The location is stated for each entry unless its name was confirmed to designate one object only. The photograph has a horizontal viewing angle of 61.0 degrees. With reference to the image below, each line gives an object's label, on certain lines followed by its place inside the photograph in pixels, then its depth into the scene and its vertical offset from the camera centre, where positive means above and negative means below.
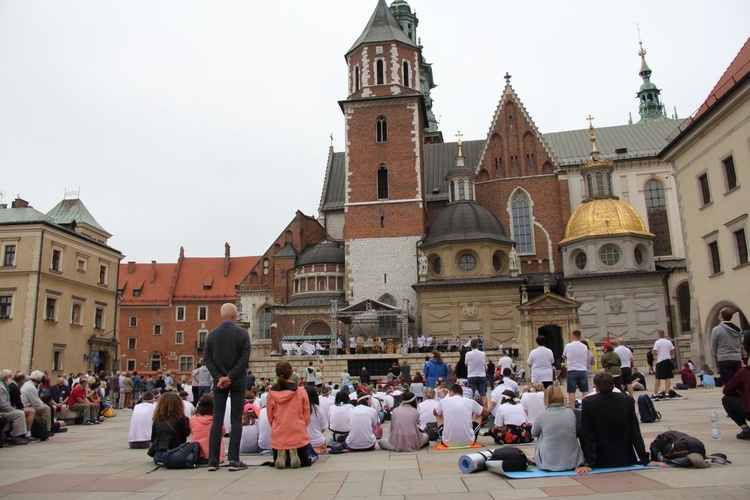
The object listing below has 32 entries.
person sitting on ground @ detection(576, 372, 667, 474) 7.68 -0.88
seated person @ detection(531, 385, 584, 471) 7.78 -0.98
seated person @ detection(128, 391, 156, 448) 12.02 -1.03
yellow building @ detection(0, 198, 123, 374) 33.31 +4.24
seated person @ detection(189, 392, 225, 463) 9.39 -0.80
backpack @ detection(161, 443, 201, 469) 9.07 -1.22
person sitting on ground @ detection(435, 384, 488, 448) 10.52 -0.93
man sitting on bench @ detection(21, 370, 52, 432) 13.88 -0.59
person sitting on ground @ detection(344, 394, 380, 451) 10.88 -1.09
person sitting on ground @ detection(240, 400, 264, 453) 11.04 -1.19
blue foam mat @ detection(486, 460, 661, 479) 7.55 -1.31
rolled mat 7.93 -1.22
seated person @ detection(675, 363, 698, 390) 20.53 -0.70
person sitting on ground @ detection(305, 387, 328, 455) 10.34 -0.96
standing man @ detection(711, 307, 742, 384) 10.90 +0.19
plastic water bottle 9.45 -1.05
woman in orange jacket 8.78 -0.70
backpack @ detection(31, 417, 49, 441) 13.51 -1.16
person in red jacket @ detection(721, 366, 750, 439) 9.16 -0.61
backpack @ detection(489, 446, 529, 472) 7.77 -1.17
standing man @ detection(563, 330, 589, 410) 13.21 -0.09
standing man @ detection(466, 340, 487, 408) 14.90 -0.18
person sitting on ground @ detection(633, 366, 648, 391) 19.64 -0.70
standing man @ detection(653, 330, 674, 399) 15.95 -0.11
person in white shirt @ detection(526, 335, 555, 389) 13.37 -0.07
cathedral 38.12 +8.08
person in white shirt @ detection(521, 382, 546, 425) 11.48 -0.74
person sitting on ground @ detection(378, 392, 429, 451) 10.68 -1.11
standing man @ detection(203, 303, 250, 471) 8.66 -0.05
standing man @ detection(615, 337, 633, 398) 15.97 -0.06
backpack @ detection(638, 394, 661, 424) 12.18 -0.98
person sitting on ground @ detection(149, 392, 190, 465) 9.52 -0.82
